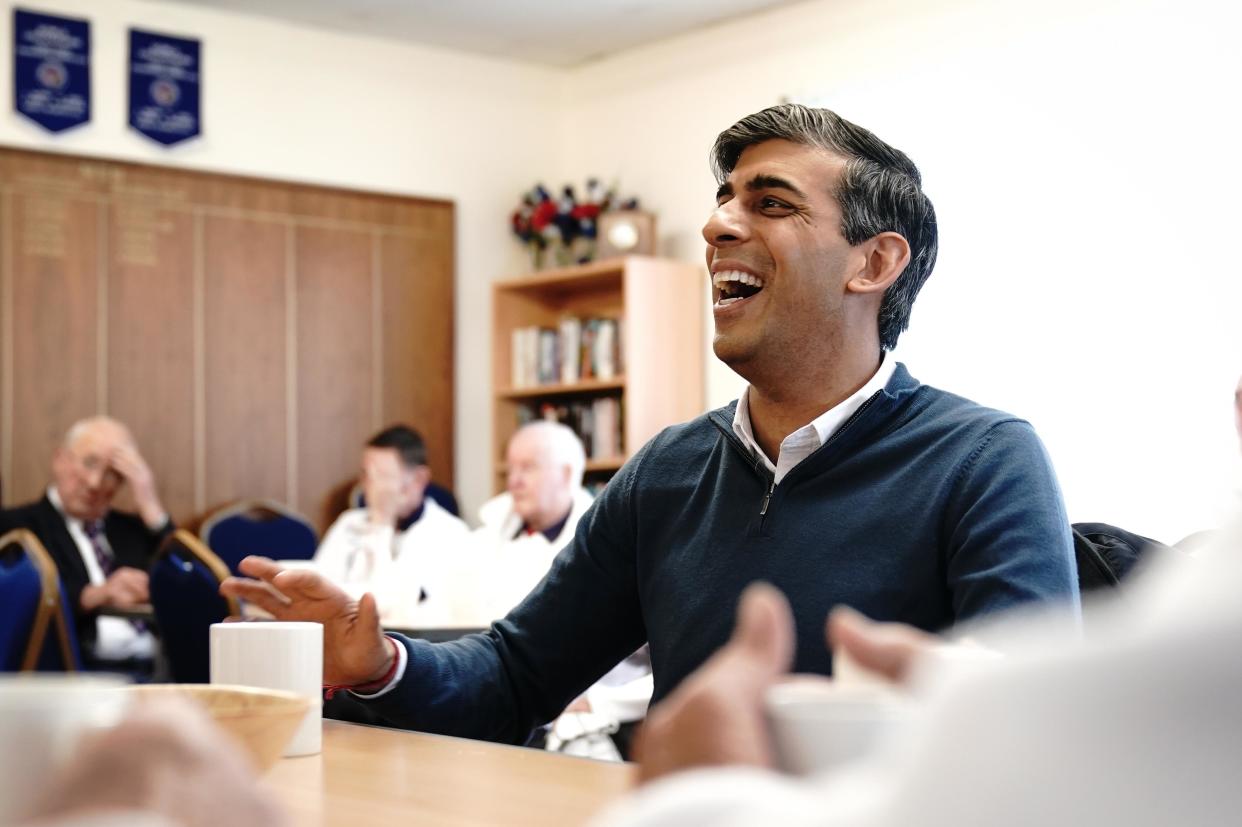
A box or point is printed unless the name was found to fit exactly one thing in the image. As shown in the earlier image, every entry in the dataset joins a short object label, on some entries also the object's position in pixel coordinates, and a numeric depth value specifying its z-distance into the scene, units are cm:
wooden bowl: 105
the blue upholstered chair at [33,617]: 426
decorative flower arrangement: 735
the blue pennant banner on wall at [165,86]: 670
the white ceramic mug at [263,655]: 145
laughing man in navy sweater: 168
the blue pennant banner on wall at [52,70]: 644
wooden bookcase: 686
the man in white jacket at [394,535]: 504
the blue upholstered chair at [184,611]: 444
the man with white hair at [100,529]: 556
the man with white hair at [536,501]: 479
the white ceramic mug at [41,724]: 63
